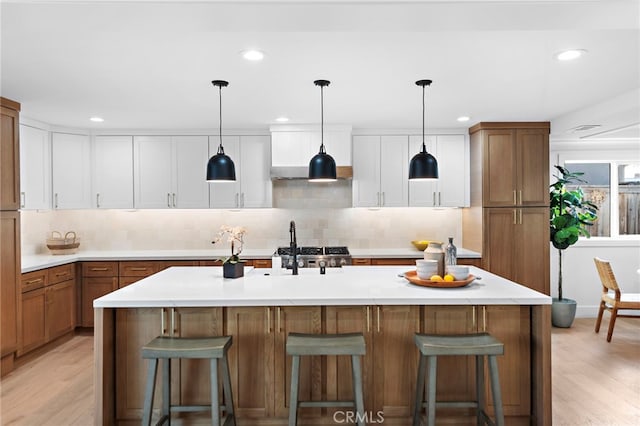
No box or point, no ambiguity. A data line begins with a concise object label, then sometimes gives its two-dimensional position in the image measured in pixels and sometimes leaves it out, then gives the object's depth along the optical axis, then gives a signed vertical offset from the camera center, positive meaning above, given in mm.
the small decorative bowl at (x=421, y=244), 5309 -452
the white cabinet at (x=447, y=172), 5336 +462
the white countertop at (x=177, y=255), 4924 -552
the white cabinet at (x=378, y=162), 5344 +594
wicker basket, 5117 -418
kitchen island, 2764 -957
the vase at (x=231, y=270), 3293 -473
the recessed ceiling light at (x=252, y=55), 2729 +1023
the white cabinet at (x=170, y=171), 5340 +490
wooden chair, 4584 -1003
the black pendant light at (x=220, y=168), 3367 +332
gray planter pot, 5156 -1275
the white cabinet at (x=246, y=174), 5340 +448
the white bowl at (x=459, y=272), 2955 -451
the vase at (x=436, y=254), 3029 -331
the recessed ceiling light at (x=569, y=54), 2729 +1014
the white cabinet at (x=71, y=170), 4969 +479
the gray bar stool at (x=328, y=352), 2381 -808
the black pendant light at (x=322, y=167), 3311 +332
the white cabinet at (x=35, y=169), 4457 +456
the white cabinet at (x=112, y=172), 5312 +478
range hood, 5086 +450
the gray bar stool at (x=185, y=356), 2373 -922
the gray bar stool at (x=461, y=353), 2379 -931
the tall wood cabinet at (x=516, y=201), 4945 +85
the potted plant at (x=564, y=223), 5145 -182
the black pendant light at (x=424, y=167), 3227 +320
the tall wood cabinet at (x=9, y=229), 3730 -170
